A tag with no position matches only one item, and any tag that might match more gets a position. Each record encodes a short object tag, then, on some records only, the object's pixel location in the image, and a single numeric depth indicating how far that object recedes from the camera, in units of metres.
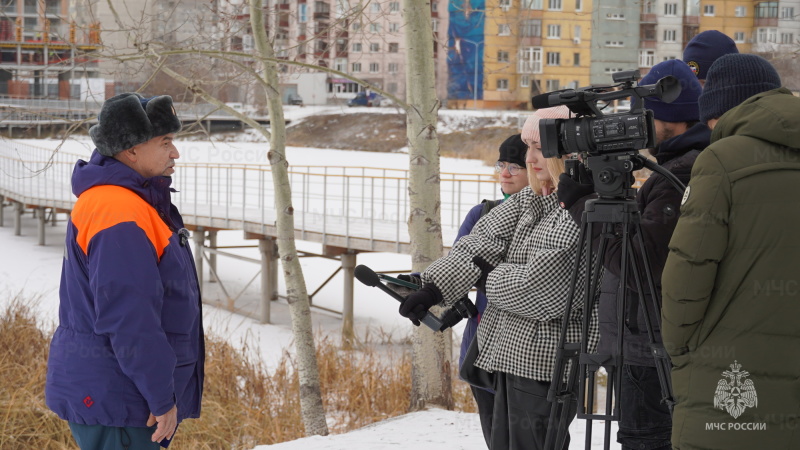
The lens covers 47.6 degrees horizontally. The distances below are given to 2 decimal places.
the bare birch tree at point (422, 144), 5.70
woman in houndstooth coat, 2.58
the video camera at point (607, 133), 2.29
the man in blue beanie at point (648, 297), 2.50
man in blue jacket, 2.39
